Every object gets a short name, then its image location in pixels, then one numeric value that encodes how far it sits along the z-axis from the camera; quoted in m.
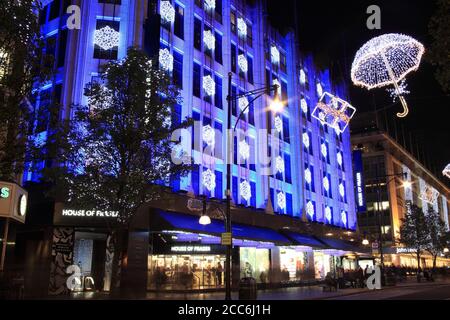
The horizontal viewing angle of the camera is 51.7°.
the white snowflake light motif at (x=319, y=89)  53.44
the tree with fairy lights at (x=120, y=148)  19.84
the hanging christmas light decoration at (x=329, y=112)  50.56
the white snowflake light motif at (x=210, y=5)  36.44
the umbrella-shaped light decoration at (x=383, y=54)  19.77
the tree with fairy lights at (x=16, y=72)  13.52
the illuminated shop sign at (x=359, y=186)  58.66
